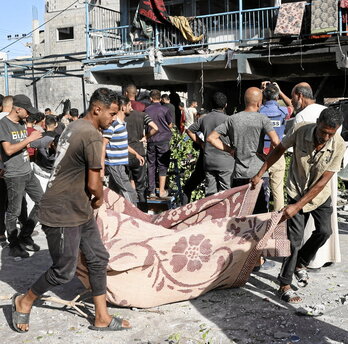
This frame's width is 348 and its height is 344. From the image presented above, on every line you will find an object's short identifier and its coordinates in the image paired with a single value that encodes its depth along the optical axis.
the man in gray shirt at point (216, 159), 7.22
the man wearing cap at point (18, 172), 6.35
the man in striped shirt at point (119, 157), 7.41
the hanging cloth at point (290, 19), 13.18
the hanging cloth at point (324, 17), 12.84
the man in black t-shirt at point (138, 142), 8.43
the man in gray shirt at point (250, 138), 5.65
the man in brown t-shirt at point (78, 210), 3.97
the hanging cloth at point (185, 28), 15.09
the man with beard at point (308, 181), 4.57
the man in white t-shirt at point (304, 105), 5.73
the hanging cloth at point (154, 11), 15.31
